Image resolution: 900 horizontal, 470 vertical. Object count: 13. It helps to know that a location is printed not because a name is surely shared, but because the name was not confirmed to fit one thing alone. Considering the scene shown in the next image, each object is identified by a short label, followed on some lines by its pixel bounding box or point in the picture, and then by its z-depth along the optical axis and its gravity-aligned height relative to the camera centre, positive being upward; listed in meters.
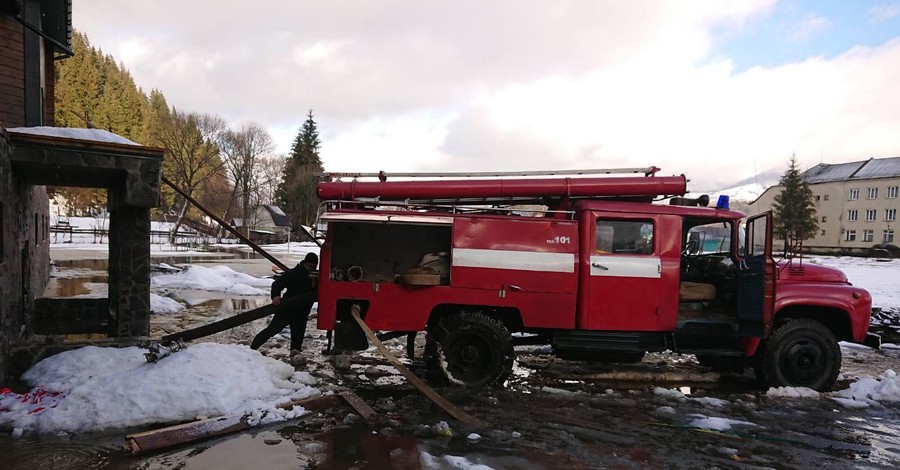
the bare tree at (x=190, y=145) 53.38 +5.95
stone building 6.45 -0.46
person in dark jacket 8.44 -1.36
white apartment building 69.75 +3.70
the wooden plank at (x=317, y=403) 5.97 -2.18
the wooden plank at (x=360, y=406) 5.69 -2.13
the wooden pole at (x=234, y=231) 7.78 -0.38
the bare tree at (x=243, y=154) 58.91 +5.74
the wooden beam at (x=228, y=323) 7.66 -1.67
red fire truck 7.00 -0.85
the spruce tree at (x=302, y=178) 61.31 +3.45
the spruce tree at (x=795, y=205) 62.56 +2.80
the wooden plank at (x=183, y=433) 4.72 -2.10
